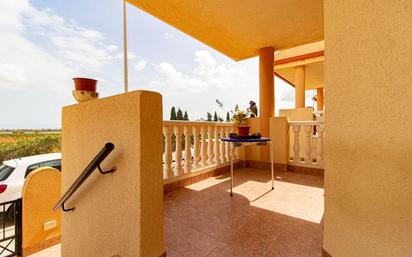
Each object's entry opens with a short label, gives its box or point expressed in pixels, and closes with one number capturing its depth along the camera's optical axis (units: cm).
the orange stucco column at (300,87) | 711
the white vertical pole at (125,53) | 280
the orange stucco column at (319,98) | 1170
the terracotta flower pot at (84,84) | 162
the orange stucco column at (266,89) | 434
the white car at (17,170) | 275
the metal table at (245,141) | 255
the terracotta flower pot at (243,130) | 298
